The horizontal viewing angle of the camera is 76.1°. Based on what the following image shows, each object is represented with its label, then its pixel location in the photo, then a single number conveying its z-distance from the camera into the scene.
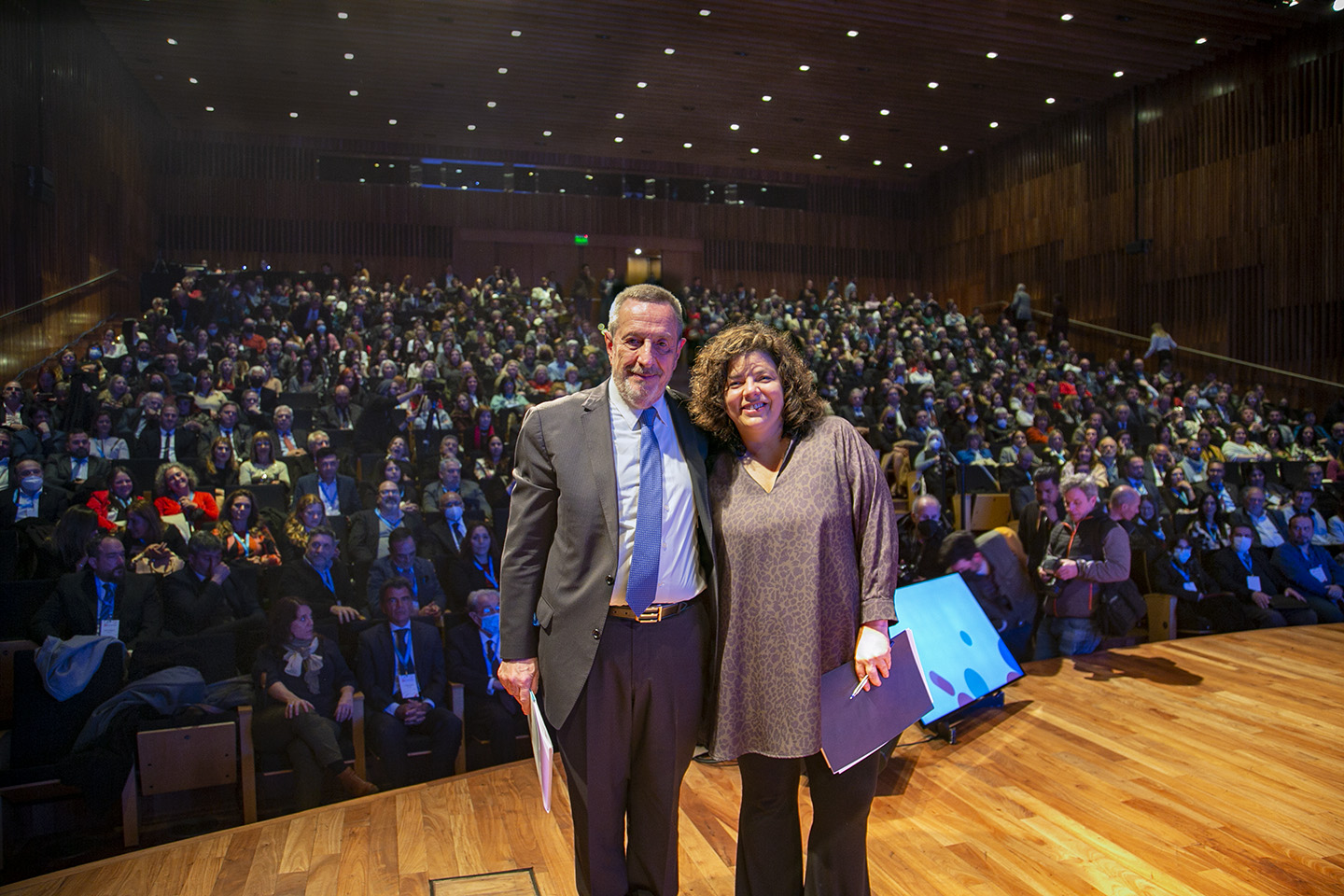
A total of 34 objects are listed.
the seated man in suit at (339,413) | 5.62
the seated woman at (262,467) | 4.58
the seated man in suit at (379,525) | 3.79
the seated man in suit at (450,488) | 4.36
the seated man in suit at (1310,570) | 4.24
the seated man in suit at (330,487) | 4.28
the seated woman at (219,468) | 4.54
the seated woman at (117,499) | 3.94
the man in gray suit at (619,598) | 1.31
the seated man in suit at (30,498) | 3.83
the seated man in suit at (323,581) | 3.12
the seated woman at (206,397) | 5.51
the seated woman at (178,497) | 3.94
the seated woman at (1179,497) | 5.18
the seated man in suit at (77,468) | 4.21
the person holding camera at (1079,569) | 3.31
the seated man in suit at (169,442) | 4.75
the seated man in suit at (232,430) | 4.92
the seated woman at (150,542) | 3.32
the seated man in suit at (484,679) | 2.93
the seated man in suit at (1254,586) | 4.12
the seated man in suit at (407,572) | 3.34
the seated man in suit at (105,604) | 2.96
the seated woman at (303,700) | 2.68
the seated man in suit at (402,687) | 2.83
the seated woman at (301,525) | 3.54
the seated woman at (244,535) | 3.56
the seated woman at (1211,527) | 4.52
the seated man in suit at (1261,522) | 4.82
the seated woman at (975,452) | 6.17
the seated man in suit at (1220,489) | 5.10
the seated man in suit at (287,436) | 5.00
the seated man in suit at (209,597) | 3.05
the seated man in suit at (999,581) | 3.33
